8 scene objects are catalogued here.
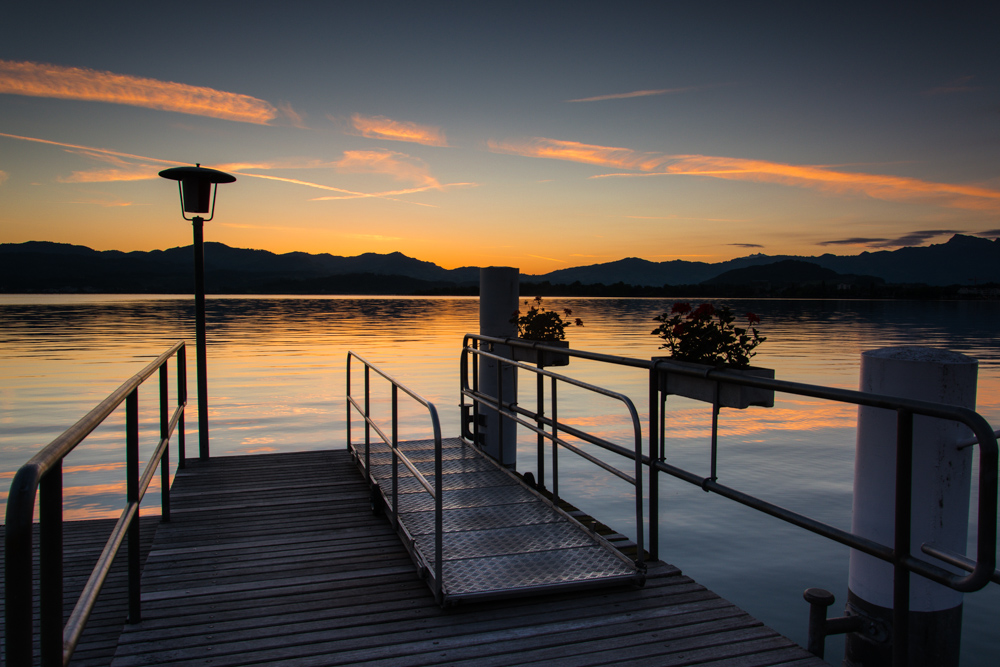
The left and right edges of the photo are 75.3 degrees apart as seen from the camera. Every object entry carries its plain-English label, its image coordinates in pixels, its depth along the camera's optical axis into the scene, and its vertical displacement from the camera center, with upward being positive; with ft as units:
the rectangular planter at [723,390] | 11.47 -1.72
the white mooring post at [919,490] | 8.96 -2.71
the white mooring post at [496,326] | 21.84 -1.04
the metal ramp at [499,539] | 10.85 -4.78
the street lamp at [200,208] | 22.04 +3.07
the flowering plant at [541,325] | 21.70 -0.96
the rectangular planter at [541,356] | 18.33 -1.81
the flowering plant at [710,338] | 13.85 -0.88
